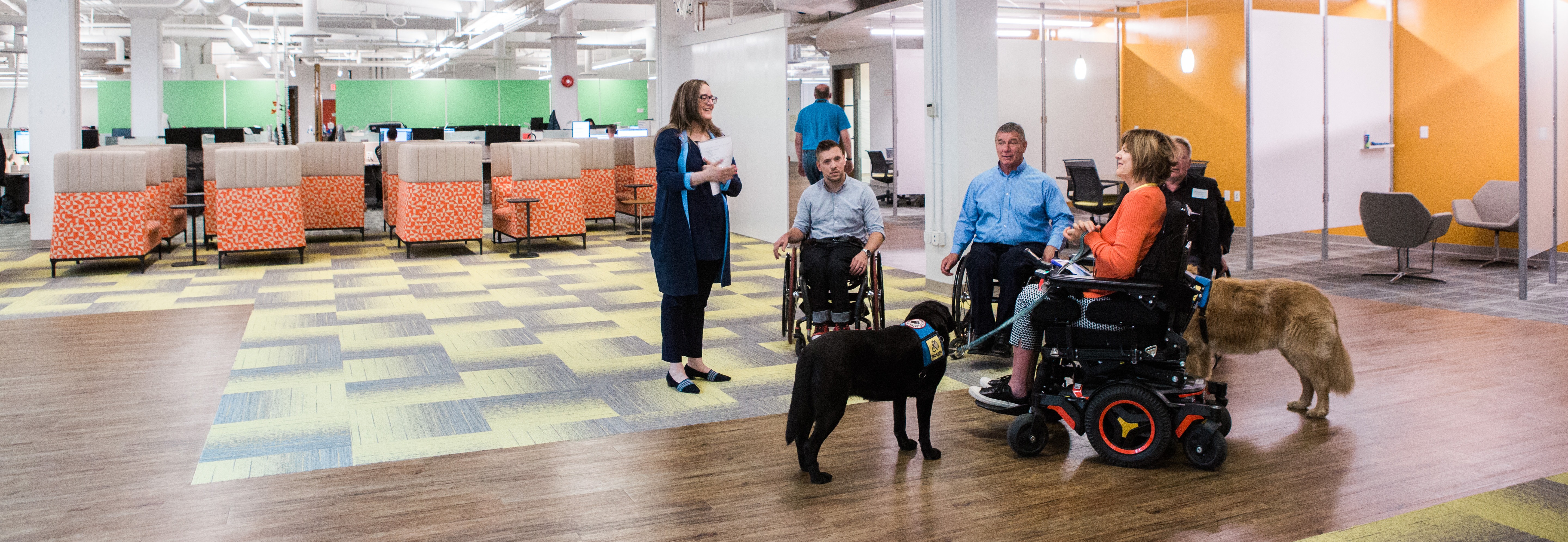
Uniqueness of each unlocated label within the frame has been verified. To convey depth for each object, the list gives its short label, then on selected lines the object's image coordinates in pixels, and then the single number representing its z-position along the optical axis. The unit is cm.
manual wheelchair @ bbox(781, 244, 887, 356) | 516
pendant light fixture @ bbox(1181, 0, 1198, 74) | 1151
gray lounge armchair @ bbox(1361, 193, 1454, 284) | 813
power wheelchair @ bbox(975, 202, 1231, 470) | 341
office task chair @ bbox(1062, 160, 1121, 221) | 1031
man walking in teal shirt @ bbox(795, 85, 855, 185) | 968
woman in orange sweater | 343
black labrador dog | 321
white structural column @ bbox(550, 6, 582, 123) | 2169
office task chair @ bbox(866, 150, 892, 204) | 1588
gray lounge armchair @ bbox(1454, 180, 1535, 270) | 895
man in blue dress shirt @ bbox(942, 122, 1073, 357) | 499
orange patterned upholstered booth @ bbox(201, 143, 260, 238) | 992
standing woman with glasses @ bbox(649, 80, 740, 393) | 438
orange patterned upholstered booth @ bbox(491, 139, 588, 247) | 1015
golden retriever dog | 390
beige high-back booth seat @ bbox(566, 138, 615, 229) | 1189
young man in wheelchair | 505
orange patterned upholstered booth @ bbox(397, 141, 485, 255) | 959
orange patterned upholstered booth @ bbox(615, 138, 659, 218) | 1178
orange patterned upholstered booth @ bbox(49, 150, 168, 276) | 838
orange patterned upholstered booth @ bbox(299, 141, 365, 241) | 1102
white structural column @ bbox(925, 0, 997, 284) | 714
